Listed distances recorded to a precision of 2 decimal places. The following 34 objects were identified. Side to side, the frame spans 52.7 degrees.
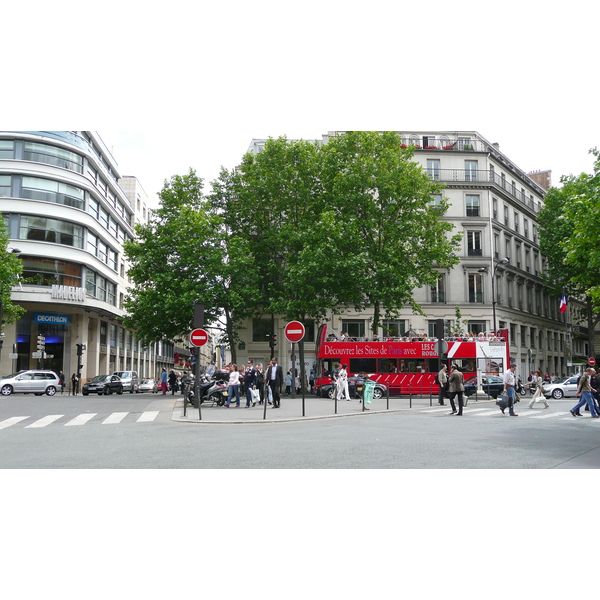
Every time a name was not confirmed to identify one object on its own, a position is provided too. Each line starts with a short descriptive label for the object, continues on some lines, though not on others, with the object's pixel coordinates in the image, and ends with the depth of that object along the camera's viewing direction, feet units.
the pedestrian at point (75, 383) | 131.80
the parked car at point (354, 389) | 106.11
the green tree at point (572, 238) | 58.03
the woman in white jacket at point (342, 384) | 88.15
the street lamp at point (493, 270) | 155.22
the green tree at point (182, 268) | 121.80
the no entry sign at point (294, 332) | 63.05
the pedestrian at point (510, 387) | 68.28
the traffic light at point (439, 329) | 88.75
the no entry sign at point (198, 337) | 62.23
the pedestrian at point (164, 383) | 134.41
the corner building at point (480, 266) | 159.63
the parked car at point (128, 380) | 146.72
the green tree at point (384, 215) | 125.29
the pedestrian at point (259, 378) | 85.27
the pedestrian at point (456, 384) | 67.77
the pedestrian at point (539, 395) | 81.51
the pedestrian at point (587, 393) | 67.56
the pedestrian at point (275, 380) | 76.38
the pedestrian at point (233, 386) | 79.19
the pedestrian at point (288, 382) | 125.94
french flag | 143.62
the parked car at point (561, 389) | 126.00
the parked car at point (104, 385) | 131.54
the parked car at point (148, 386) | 164.85
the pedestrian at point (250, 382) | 80.02
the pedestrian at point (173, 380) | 131.38
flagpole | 192.03
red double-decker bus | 111.55
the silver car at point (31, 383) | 114.11
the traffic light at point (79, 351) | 138.31
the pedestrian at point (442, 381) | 85.35
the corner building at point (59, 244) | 140.67
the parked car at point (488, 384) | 110.83
